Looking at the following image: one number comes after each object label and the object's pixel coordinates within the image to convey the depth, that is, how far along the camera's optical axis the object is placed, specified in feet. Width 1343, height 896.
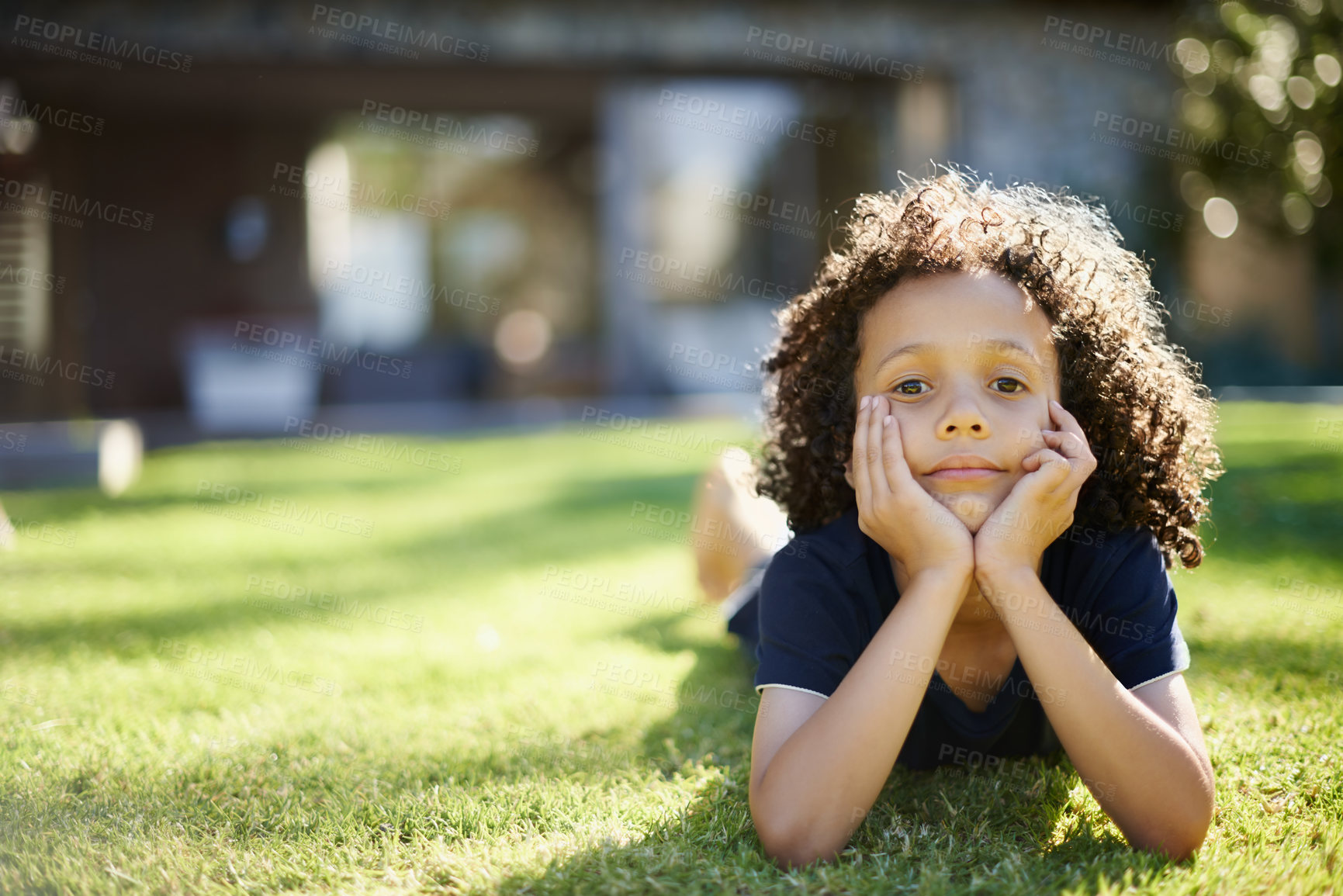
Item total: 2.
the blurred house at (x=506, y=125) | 18.80
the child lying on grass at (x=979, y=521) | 3.94
